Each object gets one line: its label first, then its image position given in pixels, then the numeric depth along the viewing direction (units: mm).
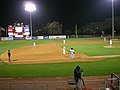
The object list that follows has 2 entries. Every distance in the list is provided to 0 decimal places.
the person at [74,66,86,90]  14122
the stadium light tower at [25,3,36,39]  75988
